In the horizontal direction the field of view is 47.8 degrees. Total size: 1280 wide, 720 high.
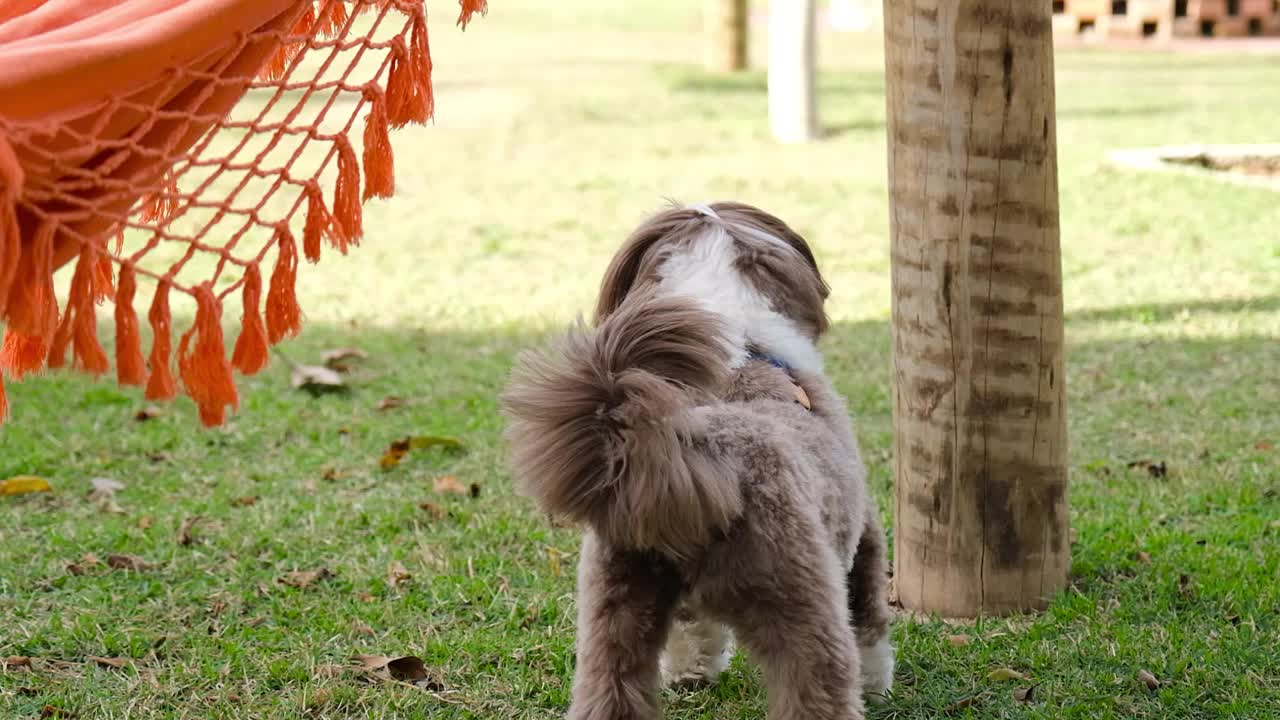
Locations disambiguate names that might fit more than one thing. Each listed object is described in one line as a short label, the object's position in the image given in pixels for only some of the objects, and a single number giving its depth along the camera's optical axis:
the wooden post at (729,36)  17.97
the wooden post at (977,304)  3.60
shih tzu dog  2.66
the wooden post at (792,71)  12.84
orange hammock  2.91
